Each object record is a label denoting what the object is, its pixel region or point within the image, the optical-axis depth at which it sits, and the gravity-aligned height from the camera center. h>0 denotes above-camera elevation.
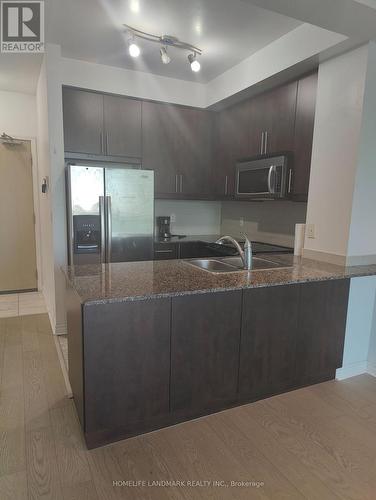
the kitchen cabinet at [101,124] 3.27 +0.73
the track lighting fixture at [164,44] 2.55 +1.26
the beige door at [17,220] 4.38 -0.36
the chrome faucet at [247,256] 2.32 -0.39
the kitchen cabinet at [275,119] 2.87 +0.75
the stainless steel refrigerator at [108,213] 3.02 -0.17
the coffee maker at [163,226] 4.15 -0.35
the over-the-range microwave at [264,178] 2.89 +0.21
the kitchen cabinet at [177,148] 3.65 +0.57
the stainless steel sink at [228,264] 2.45 -0.49
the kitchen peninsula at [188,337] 1.66 -0.78
